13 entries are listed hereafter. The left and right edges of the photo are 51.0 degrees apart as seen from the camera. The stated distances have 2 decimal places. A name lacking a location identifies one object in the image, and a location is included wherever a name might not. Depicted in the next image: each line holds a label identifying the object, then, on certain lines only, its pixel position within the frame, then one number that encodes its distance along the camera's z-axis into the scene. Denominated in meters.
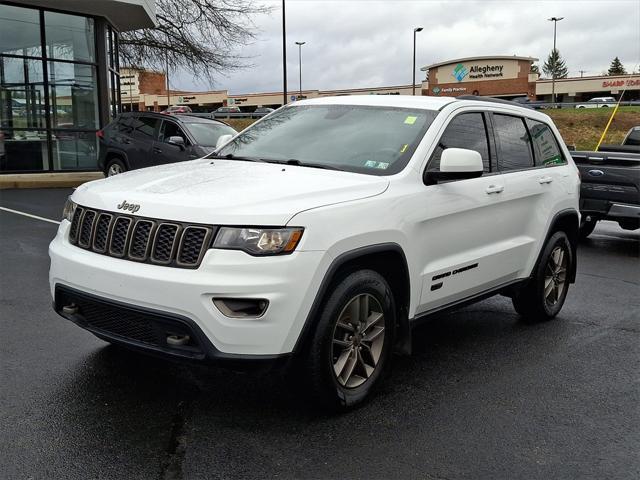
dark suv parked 12.70
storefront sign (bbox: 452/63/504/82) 70.19
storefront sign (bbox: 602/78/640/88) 75.86
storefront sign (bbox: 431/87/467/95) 68.66
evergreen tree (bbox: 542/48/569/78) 129.62
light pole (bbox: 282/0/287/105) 31.02
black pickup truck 9.00
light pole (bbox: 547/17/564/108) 76.38
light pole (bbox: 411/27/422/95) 56.98
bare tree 21.39
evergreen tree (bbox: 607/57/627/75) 126.08
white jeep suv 3.27
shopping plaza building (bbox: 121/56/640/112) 68.94
